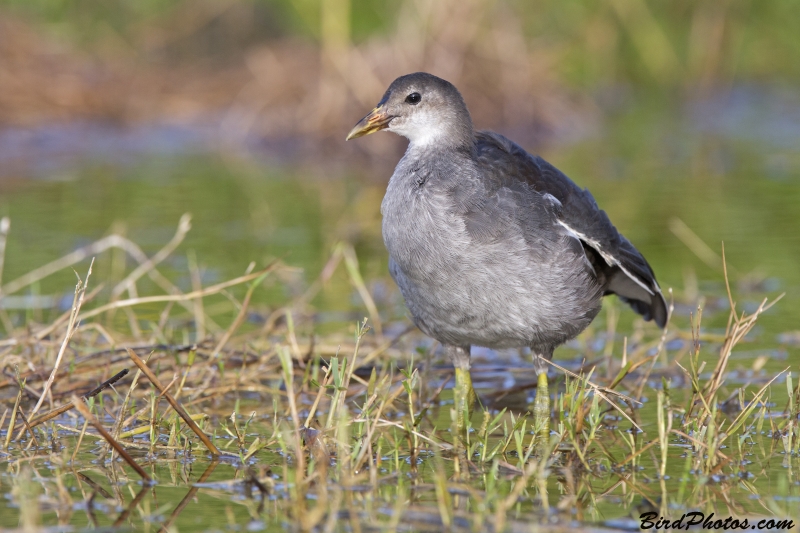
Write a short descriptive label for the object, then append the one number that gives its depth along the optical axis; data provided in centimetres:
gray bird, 812
